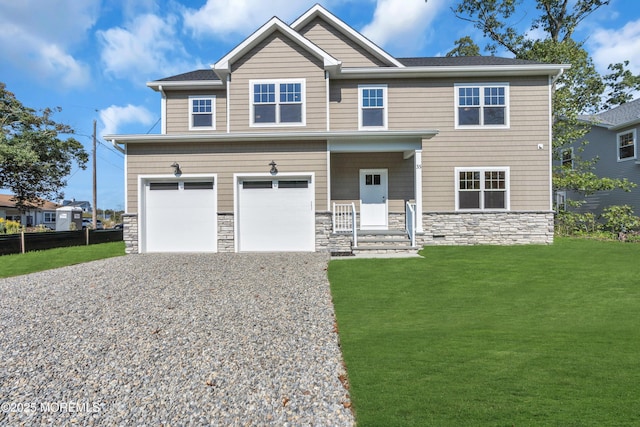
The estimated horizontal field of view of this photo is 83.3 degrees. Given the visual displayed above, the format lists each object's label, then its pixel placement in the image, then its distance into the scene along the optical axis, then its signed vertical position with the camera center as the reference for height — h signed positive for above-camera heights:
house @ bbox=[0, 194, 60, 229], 34.03 +0.27
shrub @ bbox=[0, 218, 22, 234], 16.64 -0.50
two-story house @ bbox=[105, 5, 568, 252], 11.22 +2.05
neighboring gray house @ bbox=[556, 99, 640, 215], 16.59 +3.03
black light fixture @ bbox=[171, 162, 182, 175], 11.23 +1.46
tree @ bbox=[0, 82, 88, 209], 19.67 +3.79
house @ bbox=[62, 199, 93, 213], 46.94 +1.82
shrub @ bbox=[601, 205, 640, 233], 15.02 -0.34
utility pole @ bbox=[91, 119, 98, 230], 23.39 +1.84
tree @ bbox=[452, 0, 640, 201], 16.03 +7.66
